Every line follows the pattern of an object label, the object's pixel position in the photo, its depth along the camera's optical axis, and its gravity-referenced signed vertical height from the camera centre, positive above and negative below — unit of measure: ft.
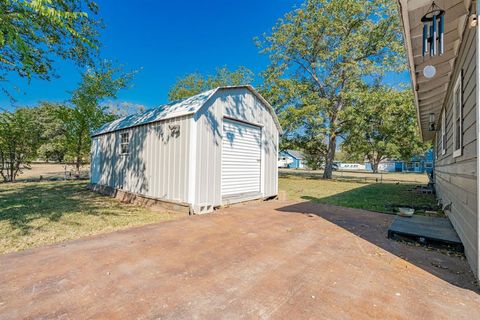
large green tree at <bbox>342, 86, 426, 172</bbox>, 52.26 +9.97
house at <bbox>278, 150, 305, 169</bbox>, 194.18 +1.88
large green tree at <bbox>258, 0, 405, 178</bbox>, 55.77 +27.52
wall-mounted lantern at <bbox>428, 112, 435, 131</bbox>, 26.48 +5.17
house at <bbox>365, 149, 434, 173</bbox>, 128.31 -1.34
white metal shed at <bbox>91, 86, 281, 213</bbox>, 19.33 +1.04
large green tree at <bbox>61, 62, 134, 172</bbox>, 48.19 +9.42
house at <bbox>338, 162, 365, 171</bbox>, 191.74 -1.76
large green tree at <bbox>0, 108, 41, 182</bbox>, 39.99 +2.66
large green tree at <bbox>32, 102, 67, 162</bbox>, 86.38 +12.02
